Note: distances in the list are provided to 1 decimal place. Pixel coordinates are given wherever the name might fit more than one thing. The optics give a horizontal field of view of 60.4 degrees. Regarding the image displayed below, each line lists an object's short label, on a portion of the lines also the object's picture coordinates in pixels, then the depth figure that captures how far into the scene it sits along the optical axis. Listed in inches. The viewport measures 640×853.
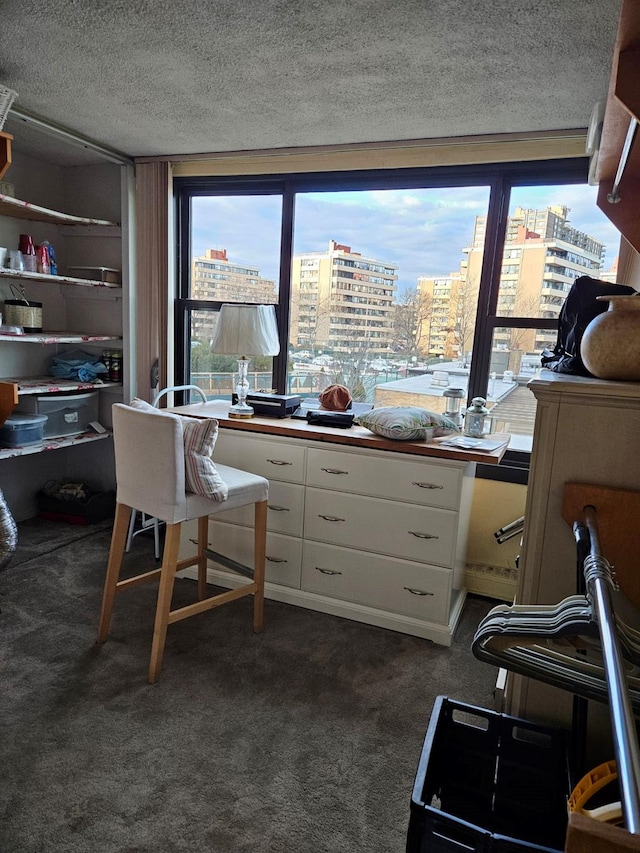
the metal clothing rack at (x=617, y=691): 19.0
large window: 110.3
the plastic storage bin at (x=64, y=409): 131.9
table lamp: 110.1
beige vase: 50.0
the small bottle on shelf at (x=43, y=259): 130.9
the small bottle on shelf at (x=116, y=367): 146.3
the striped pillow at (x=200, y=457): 84.9
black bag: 66.2
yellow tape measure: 42.7
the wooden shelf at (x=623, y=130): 34.5
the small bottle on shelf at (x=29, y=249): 127.3
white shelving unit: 136.4
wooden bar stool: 81.0
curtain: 134.3
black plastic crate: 52.5
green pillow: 96.0
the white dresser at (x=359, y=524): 95.6
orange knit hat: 115.6
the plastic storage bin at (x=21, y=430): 122.6
